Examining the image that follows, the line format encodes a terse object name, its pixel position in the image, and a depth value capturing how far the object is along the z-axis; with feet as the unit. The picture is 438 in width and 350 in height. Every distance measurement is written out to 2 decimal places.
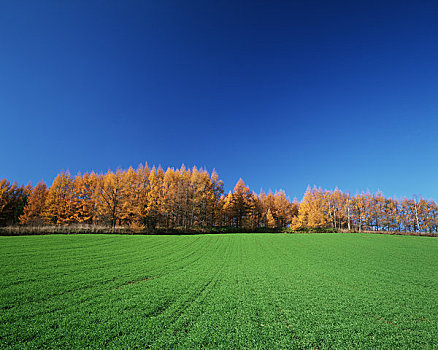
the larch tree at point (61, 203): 112.12
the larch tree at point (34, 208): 117.20
